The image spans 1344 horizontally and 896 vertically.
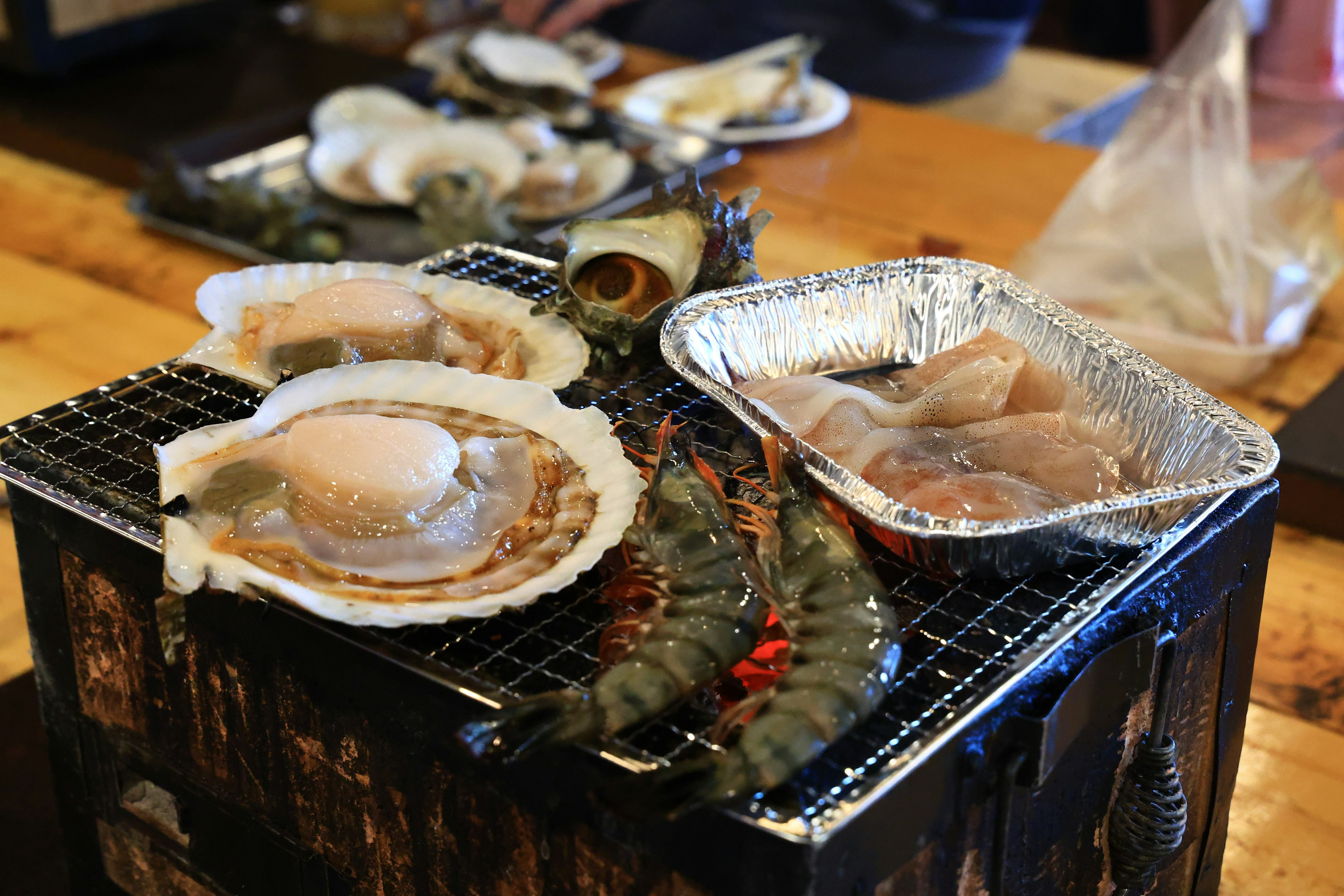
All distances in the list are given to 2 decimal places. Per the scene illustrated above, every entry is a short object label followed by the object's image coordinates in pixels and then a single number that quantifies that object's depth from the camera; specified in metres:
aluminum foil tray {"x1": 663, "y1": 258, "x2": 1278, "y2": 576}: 0.58
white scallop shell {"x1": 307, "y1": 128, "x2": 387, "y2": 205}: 1.15
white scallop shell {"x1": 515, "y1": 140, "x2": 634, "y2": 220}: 1.13
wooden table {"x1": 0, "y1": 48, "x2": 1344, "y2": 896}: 0.73
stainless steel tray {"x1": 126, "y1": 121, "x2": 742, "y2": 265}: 1.06
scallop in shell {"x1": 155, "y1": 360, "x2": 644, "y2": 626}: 0.57
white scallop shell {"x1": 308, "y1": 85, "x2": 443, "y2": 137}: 1.22
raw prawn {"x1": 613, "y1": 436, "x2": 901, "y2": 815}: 0.52
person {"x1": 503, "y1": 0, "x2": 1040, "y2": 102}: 1.64
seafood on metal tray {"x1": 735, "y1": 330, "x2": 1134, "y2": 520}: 0.60
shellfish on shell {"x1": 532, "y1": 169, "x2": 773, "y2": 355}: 0.68
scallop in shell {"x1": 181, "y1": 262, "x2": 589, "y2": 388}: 0.66
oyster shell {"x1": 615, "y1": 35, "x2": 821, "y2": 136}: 1.31
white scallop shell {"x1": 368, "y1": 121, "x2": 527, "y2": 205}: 1.15
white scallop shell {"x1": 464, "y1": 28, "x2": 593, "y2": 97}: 1.34
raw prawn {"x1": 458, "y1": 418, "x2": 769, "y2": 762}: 0.53
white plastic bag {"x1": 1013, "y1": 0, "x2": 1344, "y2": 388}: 0.94
